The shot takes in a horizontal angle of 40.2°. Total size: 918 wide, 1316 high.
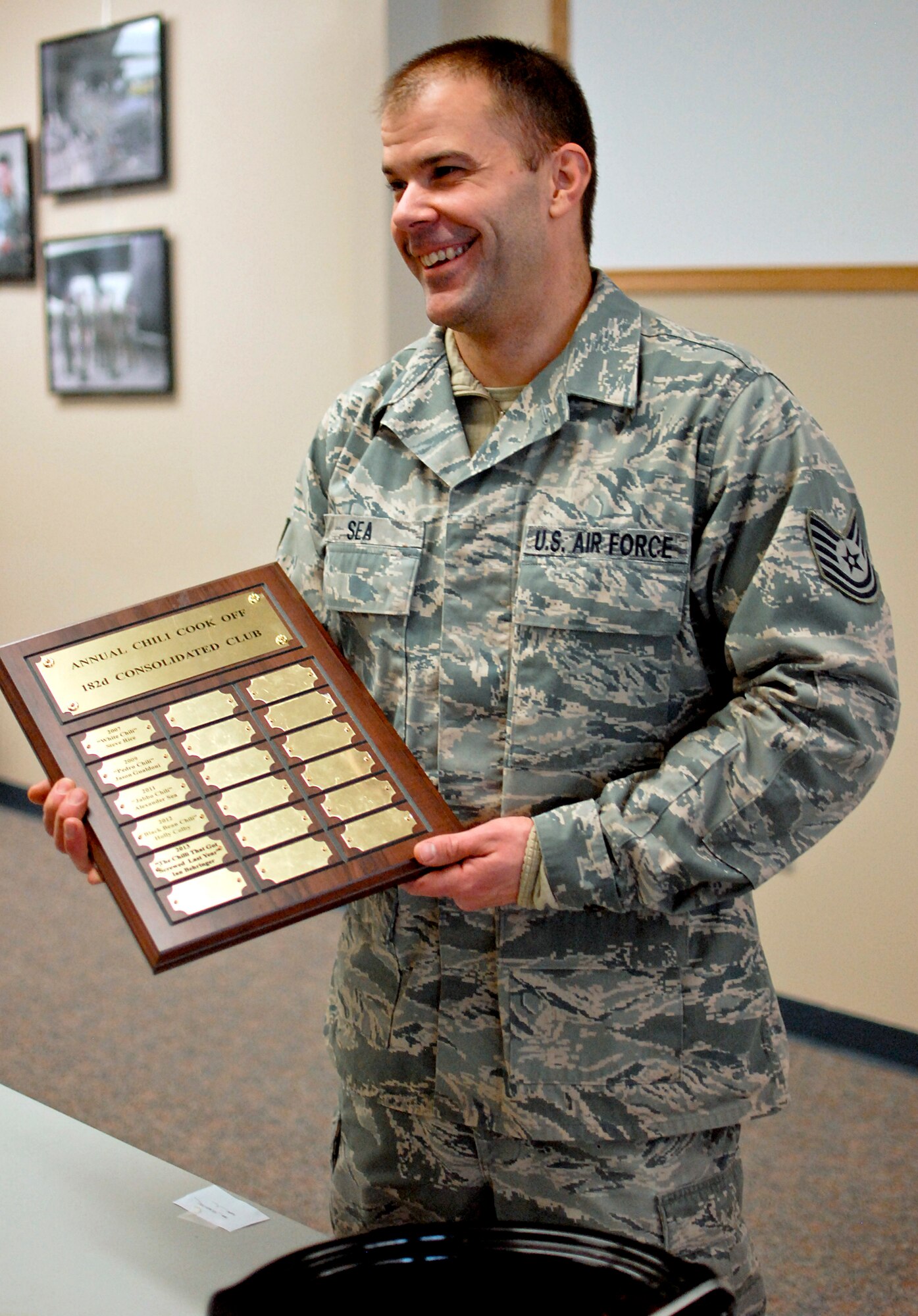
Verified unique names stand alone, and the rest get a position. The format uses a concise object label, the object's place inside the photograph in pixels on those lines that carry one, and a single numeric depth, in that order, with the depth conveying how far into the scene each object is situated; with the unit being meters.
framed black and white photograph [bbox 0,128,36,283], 4.13
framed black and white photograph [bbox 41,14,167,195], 3.67
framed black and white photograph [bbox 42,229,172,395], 3.81
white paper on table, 1.05
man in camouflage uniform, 1.13
